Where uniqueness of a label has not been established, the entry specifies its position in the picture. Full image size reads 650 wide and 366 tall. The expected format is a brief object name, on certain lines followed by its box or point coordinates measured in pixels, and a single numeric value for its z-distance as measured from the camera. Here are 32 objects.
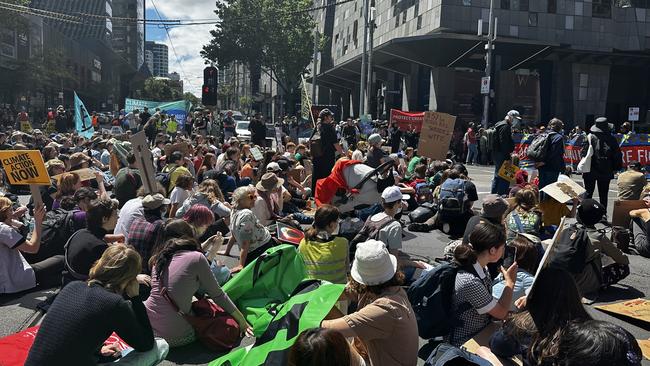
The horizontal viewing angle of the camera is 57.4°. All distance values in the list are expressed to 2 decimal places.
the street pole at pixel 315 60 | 43.62
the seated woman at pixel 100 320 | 3.57
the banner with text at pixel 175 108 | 27.64
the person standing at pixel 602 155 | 10.47
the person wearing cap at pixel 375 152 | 11.05
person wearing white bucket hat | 3.62
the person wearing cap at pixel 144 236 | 6.16
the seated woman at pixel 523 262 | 4.91
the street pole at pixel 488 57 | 26.98
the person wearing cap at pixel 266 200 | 8.67
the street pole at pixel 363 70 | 33.84
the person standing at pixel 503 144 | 11.48
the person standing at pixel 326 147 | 11.07
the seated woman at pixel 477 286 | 4.33
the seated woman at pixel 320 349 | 2.45
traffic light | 21.72
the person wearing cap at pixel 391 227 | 5.97
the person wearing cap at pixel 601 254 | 6.59
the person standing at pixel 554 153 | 10.55
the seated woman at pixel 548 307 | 3.53
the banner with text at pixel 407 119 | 21.55
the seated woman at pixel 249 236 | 6.51
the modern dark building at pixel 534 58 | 33.25
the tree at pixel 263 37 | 51.75
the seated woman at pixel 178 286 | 4.86
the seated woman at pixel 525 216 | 7.09
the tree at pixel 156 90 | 87.81
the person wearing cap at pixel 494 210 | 6.90
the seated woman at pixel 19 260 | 6.12
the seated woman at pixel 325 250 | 5.70
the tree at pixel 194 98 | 141.89
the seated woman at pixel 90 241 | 5.42
